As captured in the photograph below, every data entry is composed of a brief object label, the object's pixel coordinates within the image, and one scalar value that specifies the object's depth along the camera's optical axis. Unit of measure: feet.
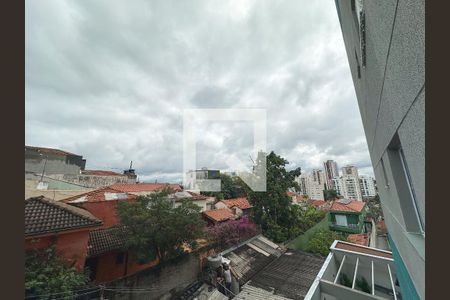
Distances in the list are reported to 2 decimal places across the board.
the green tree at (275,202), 41.83
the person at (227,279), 25.22
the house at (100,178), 57.11
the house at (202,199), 54.40
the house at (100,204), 28.81
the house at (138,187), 49.94
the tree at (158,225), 22.79
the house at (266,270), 23.34
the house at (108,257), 25.06
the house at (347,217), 62.08
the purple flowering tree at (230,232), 32.56
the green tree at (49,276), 13.21
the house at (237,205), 54.39
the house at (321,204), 72.95
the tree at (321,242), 41.70
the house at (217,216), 44.21
